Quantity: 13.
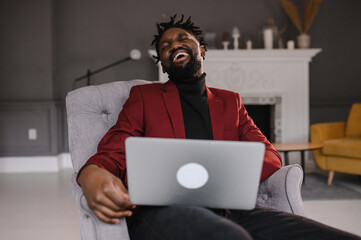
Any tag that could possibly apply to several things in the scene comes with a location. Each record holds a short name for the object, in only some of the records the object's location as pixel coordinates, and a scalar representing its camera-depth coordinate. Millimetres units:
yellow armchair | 3244
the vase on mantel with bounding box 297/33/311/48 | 4230
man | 882
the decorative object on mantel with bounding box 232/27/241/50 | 4296
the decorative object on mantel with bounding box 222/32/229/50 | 4309
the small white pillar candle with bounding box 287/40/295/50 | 4230
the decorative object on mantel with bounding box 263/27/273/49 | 4230
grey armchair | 975
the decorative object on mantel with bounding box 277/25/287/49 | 4262
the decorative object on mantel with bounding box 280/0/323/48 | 4168
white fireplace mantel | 4227
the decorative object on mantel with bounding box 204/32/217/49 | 4348
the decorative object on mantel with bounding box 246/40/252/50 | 4277
